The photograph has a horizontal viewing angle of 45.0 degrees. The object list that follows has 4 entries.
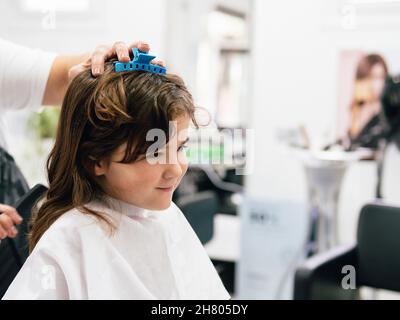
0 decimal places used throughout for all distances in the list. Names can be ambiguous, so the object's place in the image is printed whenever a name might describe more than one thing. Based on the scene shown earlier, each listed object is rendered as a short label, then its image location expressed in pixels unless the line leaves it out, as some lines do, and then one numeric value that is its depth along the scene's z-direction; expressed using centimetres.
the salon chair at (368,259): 146
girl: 69
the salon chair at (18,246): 87
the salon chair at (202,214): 119
